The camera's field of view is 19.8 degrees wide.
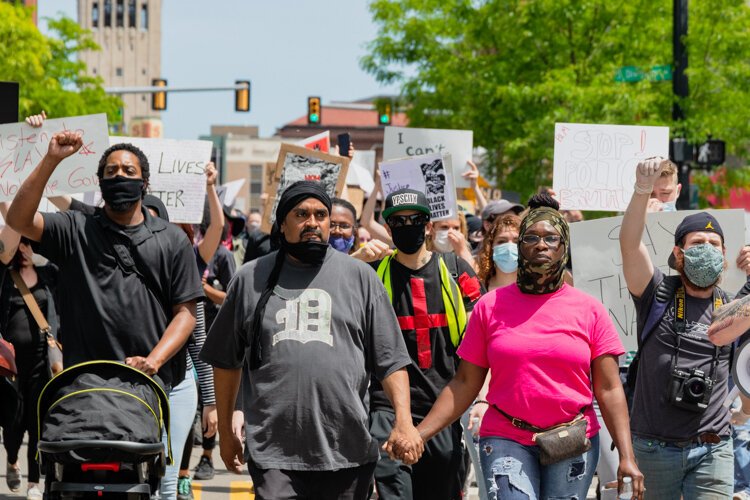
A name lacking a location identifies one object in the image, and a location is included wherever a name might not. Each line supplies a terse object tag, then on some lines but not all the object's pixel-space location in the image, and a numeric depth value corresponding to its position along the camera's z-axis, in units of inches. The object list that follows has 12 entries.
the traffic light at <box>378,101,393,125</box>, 1951.5
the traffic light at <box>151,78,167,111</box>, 2123.9
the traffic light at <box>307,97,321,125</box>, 1996.7
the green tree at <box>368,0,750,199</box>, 1455.2
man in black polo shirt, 384.5
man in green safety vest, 411.6
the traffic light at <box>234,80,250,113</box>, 2072.1
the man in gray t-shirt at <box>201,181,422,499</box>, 334.6
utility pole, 1308.2
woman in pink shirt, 344.0
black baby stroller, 328.5
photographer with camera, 384.0
